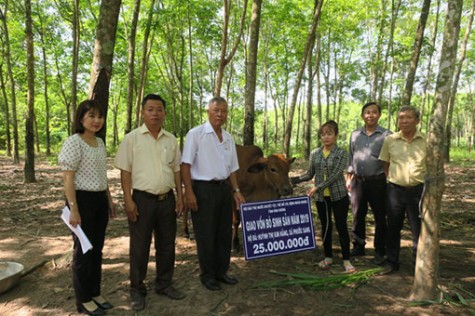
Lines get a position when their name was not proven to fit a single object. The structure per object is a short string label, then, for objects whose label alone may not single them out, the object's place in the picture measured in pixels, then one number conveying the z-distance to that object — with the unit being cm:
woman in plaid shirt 432
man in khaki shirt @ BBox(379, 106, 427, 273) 405
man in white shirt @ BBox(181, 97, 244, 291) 381
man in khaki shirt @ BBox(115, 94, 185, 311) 342
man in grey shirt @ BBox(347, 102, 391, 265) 462
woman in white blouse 307
